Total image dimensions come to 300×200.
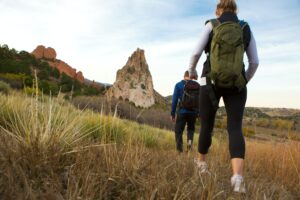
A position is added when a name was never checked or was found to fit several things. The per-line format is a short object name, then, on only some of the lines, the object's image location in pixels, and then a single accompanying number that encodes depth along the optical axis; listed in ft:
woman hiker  12.27
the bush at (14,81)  82.07
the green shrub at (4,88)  53.83
